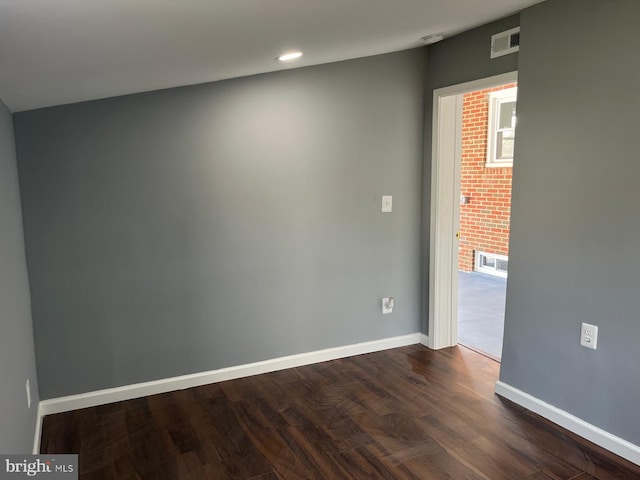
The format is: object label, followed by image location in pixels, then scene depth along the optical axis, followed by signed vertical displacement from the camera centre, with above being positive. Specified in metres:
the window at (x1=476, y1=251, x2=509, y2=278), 6.33 -1.25
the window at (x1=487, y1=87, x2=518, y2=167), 6.03 +0.59
